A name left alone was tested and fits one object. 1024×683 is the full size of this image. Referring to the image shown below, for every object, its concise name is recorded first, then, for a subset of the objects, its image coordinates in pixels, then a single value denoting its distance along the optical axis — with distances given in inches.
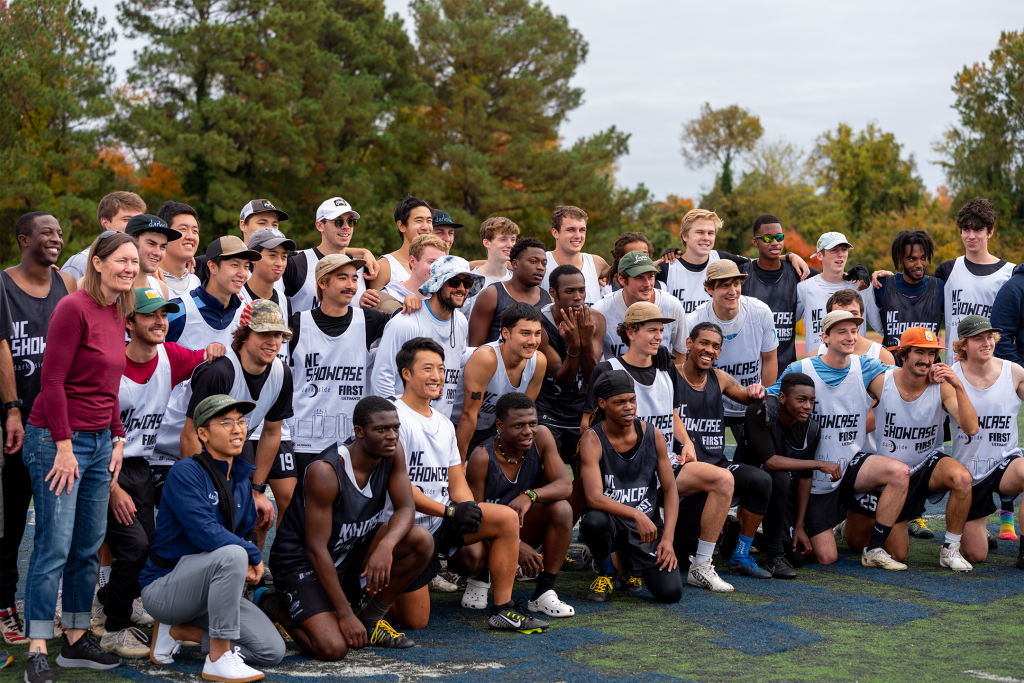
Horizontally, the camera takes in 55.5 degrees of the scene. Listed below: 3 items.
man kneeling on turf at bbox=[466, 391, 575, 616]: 248.5
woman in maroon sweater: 195.9
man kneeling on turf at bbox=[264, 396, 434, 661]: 217.2
